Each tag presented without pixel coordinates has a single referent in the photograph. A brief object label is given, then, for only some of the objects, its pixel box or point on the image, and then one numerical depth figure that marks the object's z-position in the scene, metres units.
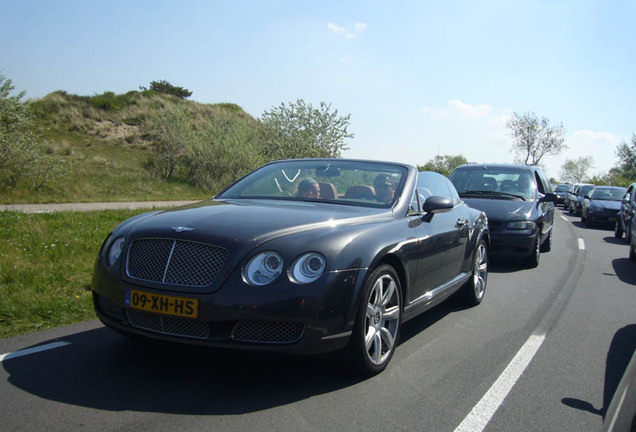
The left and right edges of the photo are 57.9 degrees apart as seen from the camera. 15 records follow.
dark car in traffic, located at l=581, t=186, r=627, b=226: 20.58
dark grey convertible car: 3.54
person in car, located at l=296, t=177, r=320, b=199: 5.13
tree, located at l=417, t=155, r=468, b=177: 86.76
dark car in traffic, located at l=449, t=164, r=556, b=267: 9.68
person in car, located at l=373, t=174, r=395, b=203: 4.99
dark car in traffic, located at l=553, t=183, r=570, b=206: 40.01
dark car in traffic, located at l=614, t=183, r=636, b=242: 12.75
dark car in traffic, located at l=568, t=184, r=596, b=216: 29.36
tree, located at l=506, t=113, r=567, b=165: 79.62
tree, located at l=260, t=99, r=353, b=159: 27.56
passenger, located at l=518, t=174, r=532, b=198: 10.69
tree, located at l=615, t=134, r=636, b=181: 58.28
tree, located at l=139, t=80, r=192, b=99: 60.81
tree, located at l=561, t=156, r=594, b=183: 127.06
